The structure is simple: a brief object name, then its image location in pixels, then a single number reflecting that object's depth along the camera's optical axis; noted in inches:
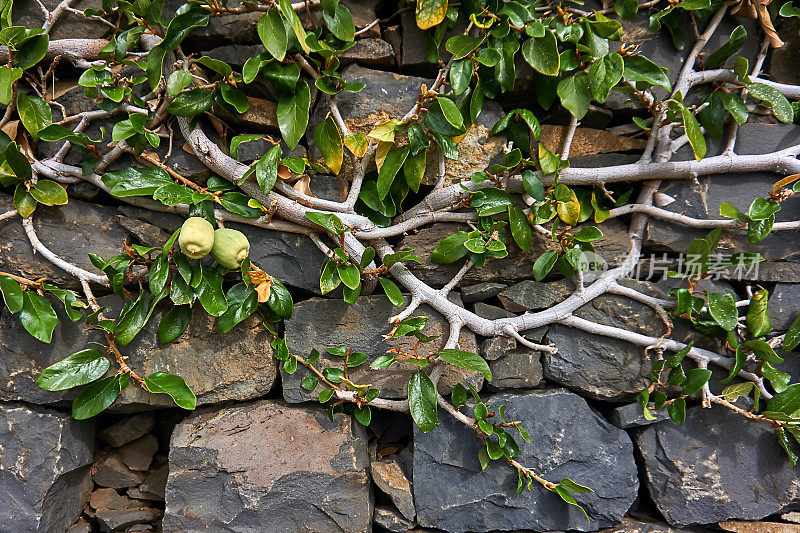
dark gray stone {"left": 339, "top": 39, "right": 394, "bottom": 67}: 54.8
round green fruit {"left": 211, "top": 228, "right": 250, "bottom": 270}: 49.8
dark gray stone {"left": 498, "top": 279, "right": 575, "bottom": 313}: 57.2
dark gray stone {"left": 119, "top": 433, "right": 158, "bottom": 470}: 61.9
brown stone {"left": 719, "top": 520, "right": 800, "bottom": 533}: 56.8
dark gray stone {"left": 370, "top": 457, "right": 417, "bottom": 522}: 55.8
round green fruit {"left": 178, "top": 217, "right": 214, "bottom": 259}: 47.3
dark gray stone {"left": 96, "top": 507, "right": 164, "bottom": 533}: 57.8
